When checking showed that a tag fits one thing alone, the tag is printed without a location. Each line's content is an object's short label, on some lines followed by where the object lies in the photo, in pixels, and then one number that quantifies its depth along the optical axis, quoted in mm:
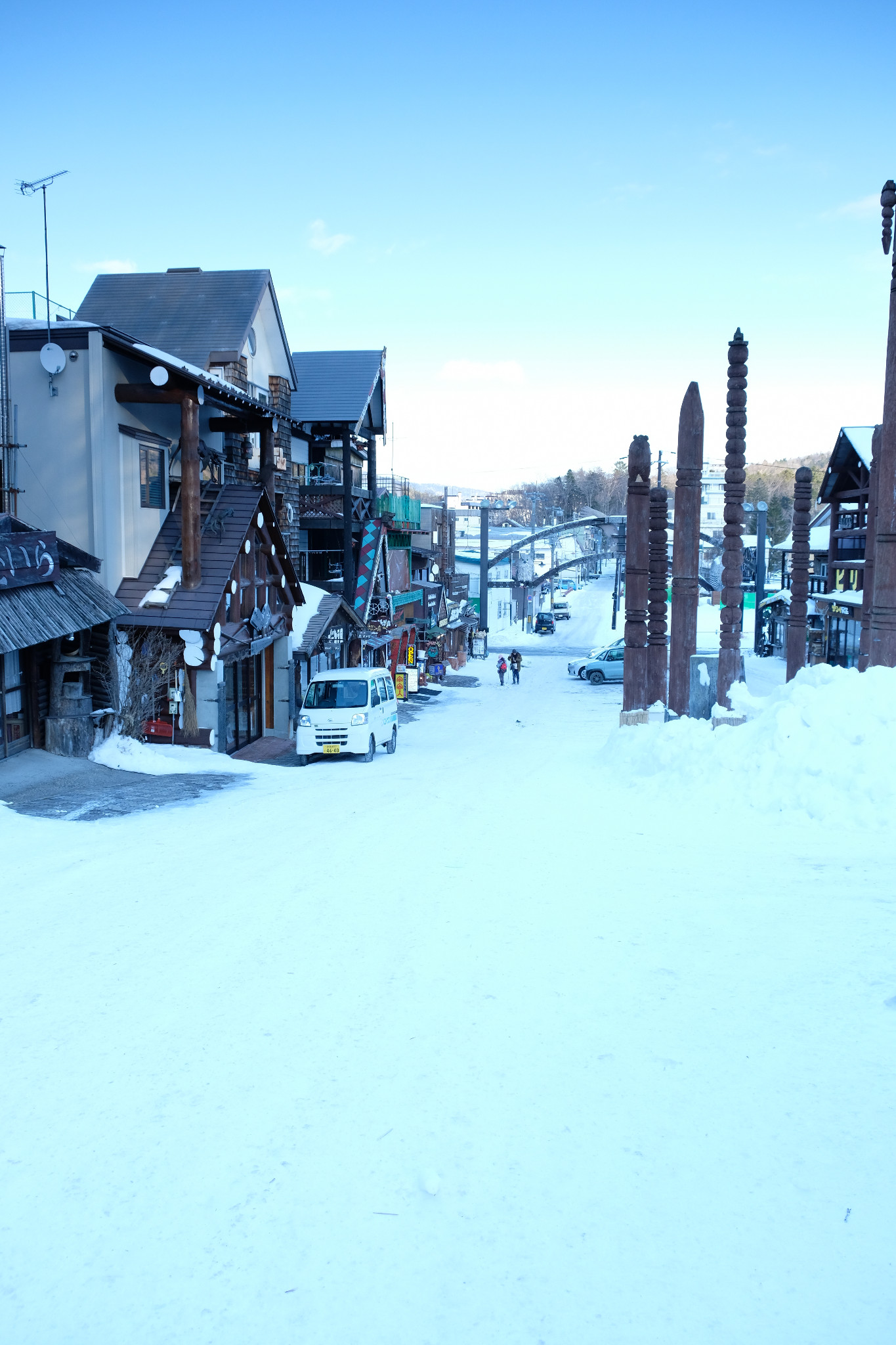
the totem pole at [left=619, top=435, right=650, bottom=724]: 19250
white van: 19969
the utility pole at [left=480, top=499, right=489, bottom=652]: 60781
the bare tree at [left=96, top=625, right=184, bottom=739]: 18141
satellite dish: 17906
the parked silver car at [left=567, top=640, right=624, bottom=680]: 45969
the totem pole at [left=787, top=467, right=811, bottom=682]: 19844
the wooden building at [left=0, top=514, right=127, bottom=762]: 14523
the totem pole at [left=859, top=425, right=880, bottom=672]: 13172
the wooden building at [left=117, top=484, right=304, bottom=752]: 19453
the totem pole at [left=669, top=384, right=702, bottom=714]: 15859
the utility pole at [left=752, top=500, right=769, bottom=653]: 54156
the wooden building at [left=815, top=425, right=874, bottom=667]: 30125
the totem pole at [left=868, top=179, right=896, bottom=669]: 12445
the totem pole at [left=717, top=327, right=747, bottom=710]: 15164
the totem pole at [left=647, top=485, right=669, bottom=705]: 19141
